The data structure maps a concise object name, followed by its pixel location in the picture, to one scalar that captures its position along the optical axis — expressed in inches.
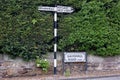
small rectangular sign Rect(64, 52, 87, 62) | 295.1
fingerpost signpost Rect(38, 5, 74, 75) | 287.6
